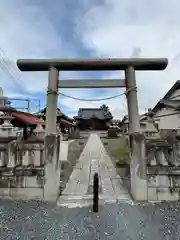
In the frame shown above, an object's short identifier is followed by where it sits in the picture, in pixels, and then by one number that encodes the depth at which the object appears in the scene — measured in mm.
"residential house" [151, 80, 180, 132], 14298
